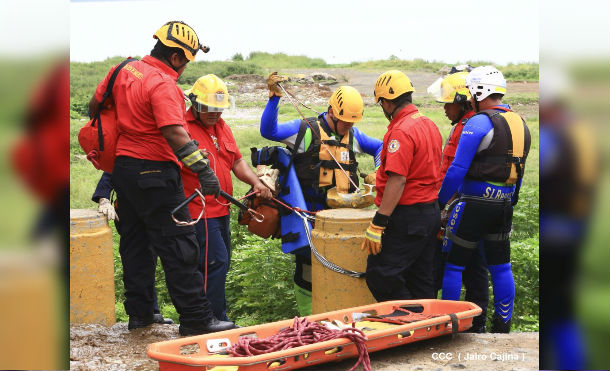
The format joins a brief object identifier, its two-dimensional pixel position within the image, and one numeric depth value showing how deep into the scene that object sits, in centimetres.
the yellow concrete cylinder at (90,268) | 598
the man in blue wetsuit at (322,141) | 641
